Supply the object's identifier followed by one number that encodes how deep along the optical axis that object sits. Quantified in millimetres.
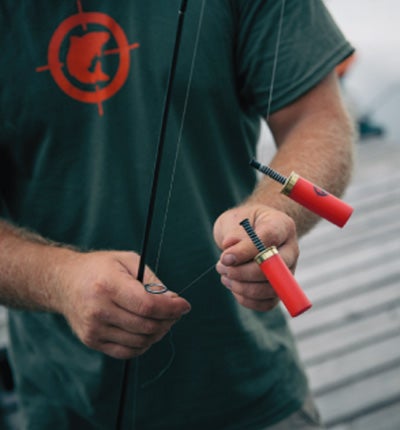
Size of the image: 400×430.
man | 748
